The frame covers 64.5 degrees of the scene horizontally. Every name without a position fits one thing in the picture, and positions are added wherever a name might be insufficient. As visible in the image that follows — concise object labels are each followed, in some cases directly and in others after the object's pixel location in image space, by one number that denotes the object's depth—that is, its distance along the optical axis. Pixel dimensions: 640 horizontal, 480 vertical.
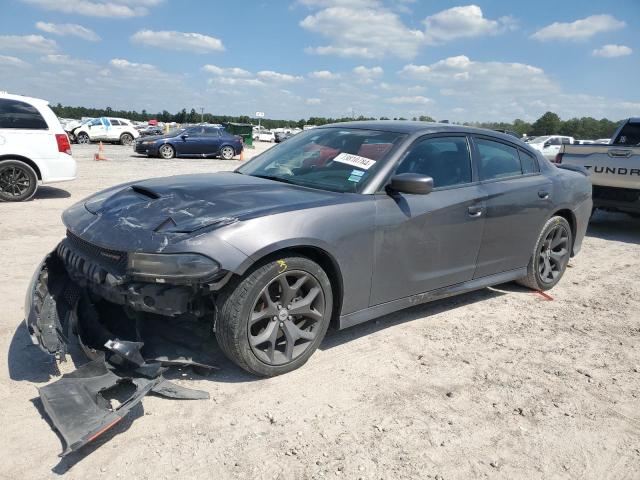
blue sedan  20.56
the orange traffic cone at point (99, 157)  18.55
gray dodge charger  2.81
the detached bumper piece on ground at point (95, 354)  2.50
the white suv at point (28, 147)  8.73
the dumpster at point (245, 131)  39.22
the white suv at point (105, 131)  29.09
